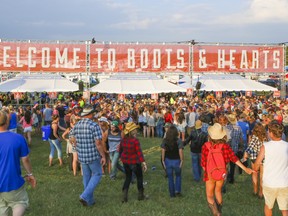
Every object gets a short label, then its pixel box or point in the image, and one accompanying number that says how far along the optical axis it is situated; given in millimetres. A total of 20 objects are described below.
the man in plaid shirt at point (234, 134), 8555
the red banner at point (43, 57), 24031
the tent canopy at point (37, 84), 20719
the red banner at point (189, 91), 22884
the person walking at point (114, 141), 8875
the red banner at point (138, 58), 24469
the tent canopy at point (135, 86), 20797
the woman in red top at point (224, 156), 5553
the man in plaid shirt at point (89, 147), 6551
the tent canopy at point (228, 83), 23172
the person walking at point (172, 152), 7391
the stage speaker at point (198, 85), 23369
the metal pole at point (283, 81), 26528
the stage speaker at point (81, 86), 23484
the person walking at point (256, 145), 7320
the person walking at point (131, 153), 7004
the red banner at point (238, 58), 25703
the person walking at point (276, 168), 4875
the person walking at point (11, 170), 4340
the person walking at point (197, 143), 8750
